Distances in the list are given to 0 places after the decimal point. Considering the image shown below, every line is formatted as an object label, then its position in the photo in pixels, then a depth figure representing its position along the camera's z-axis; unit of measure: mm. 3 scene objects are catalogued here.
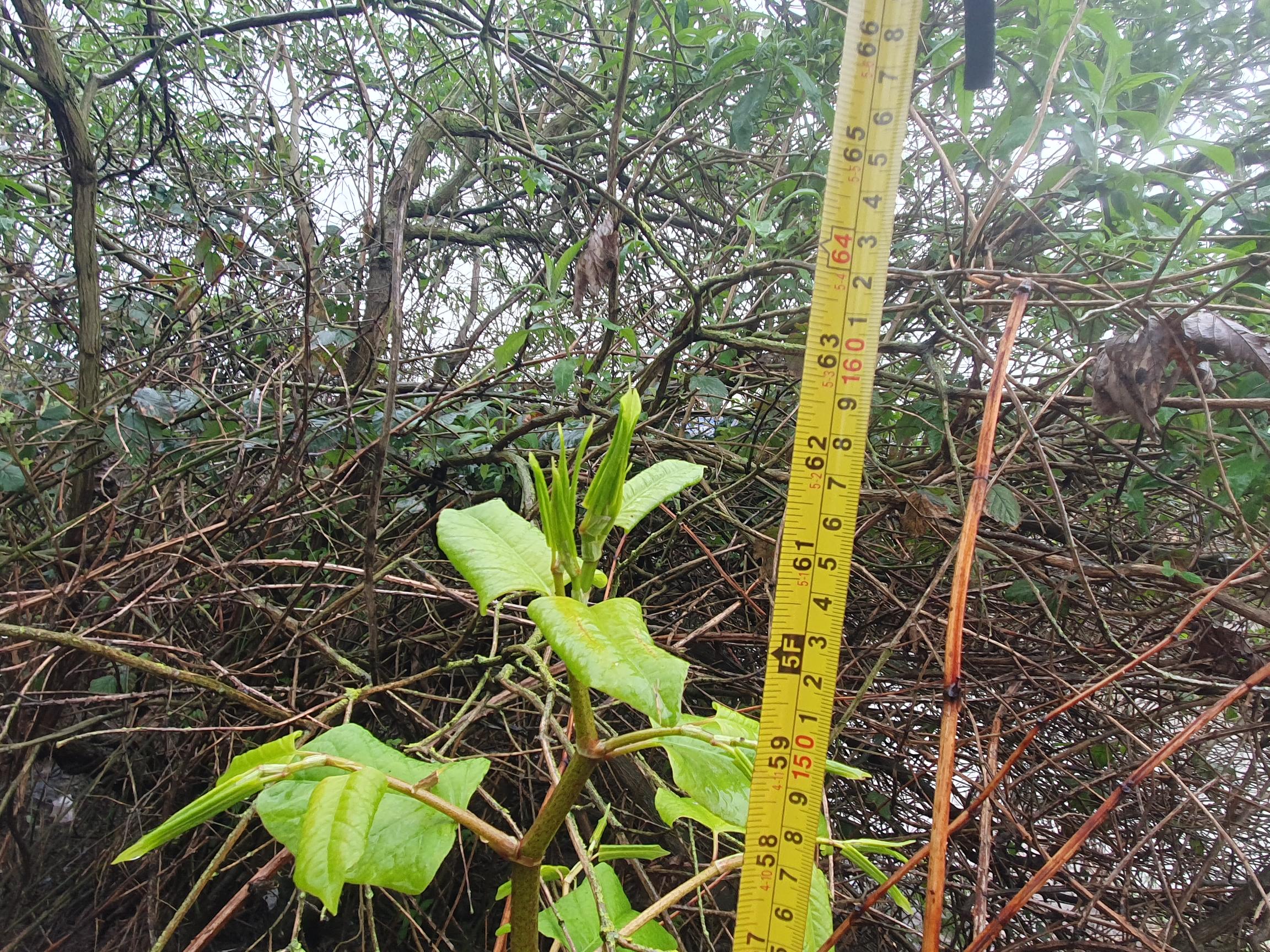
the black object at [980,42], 260
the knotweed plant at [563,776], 169
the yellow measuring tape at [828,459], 209
